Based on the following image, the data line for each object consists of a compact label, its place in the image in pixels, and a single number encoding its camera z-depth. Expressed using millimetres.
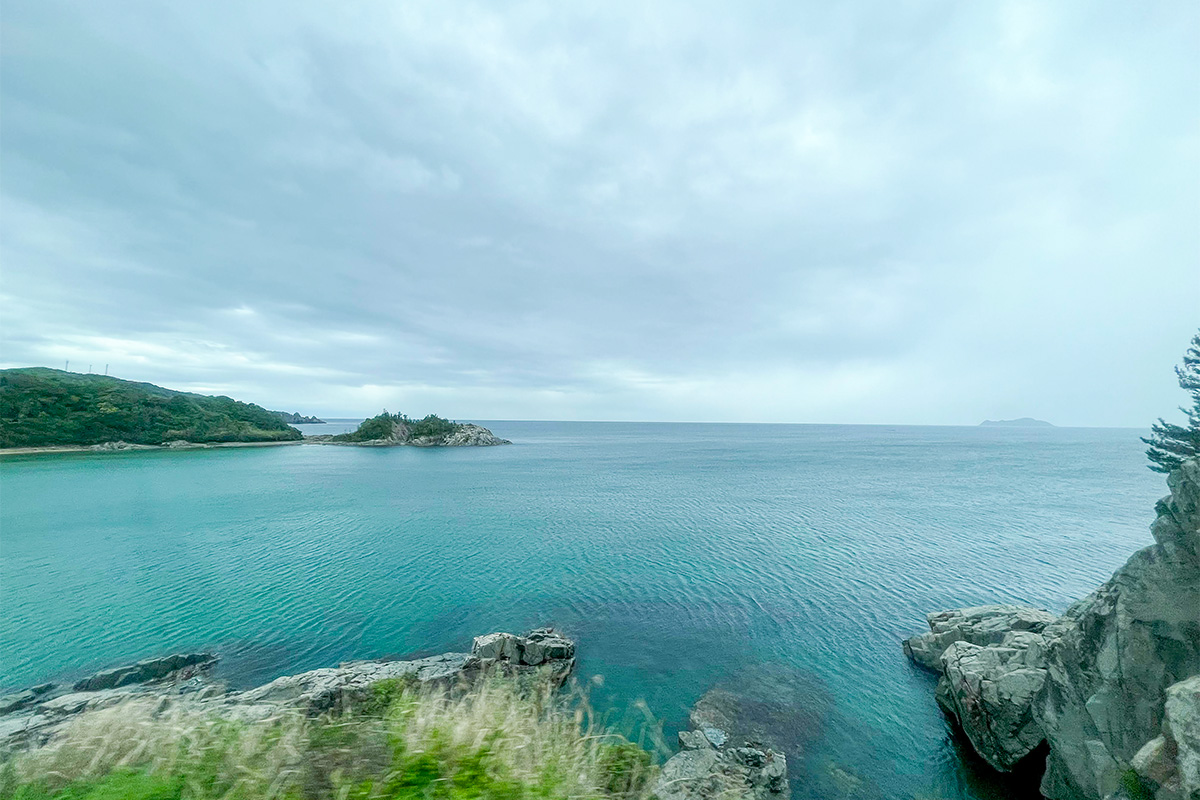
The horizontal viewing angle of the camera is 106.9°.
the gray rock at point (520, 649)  22562
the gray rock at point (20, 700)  18516
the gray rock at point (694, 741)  16703
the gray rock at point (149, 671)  21000
